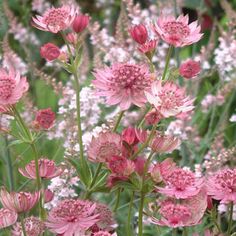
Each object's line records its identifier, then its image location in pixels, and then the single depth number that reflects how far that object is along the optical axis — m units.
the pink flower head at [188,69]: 0.70
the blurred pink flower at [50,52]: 0.72
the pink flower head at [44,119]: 0.72
